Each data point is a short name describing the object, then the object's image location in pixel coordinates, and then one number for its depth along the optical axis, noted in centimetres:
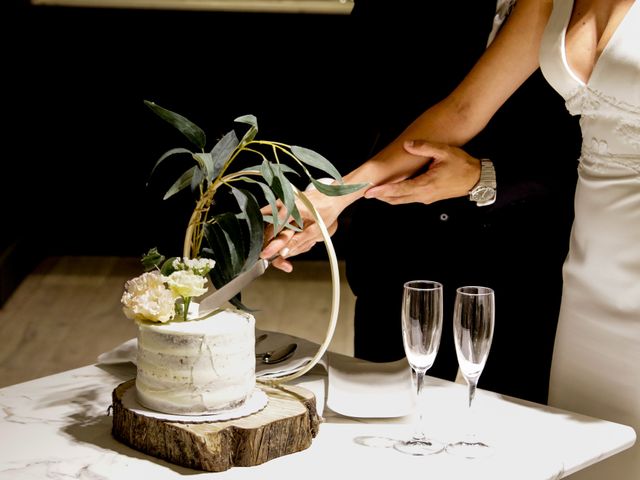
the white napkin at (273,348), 180
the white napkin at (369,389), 166
